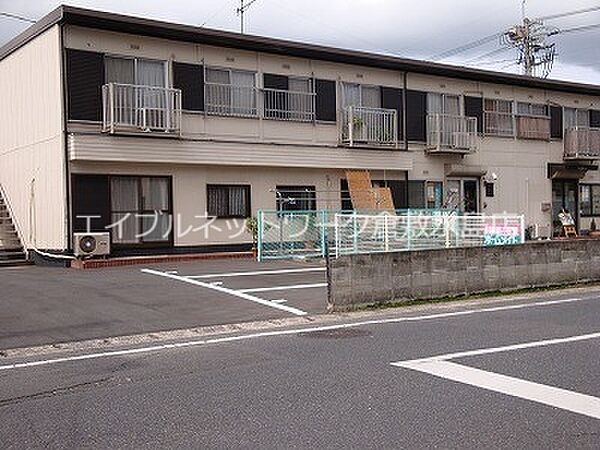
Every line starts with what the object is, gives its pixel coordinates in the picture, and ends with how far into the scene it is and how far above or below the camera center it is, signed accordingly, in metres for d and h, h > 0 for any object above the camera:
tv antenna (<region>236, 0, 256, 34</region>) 28.48 +8.43
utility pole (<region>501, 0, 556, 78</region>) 44.88 +10.86
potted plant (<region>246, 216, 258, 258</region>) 21.06 -0.24
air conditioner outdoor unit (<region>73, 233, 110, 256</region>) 18.41 -0.52
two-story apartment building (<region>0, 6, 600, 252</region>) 18.97 +2.79
